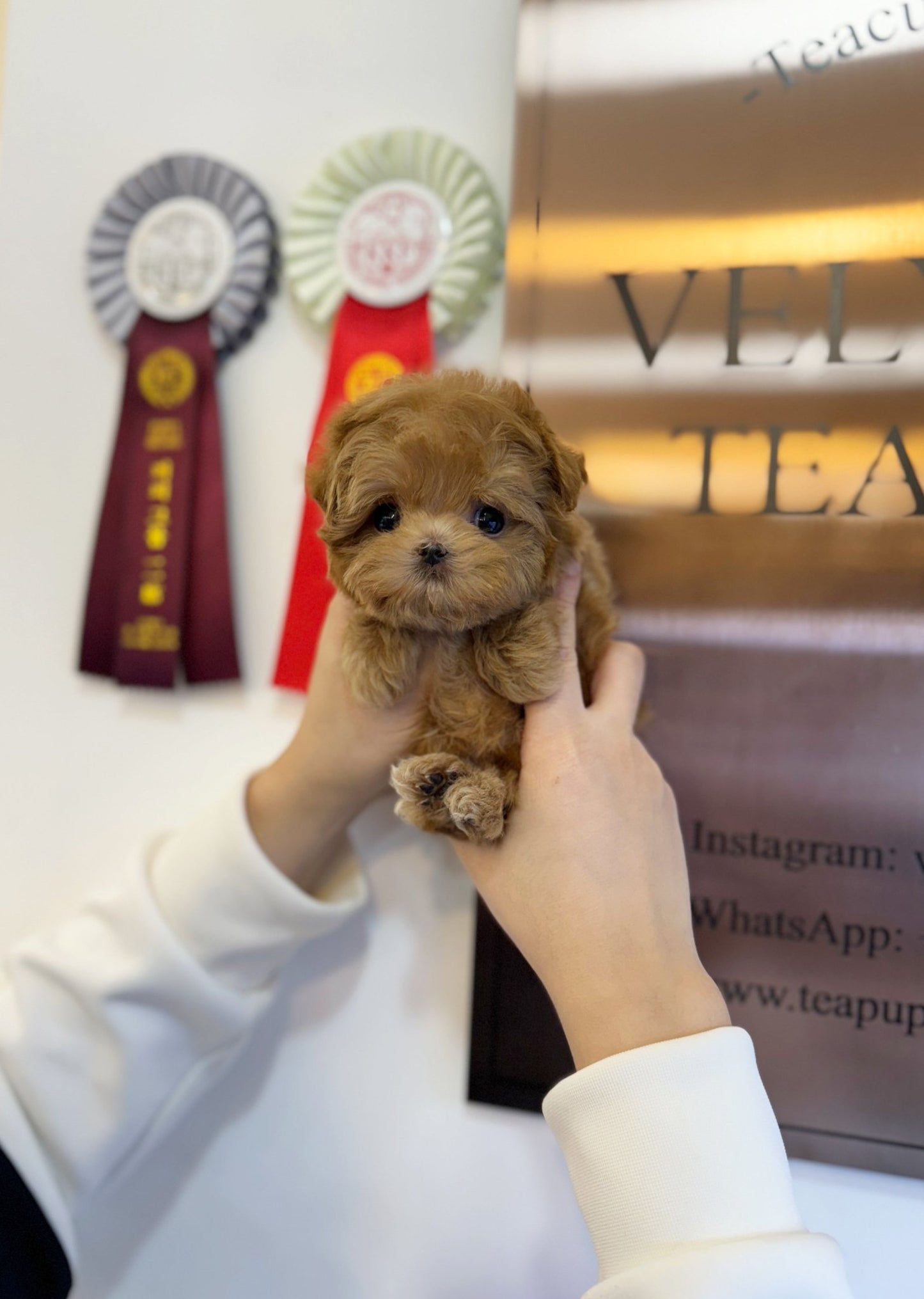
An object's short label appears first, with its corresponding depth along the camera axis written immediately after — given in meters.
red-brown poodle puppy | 0.68
